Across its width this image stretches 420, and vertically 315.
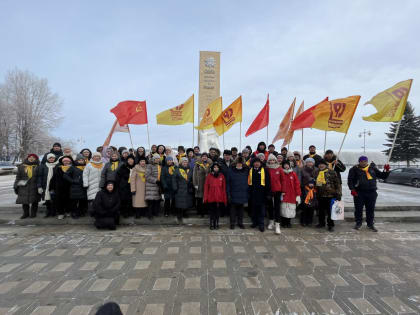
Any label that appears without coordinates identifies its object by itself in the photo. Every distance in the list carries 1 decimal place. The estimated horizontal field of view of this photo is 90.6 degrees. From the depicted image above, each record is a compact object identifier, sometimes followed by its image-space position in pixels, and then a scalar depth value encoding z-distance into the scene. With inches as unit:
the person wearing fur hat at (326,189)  203.2
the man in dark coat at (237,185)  204.7
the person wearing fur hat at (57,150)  246.4
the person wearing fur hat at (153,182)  215.5
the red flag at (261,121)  292.5
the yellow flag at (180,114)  300.8
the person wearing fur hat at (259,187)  201.2
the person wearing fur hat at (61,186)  214.4
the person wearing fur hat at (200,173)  219.8
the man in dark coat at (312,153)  247.3
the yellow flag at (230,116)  299.0
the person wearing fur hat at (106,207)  201.5
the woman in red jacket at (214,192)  202.7
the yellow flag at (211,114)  306.5
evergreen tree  1005.8
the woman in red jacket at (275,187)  200.9
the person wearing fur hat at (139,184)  217.2
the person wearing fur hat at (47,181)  217.6
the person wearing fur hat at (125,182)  214.5
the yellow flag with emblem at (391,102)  214.4
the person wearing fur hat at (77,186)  214.5
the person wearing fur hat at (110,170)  211.9
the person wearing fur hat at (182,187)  215.8
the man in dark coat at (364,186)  205.5
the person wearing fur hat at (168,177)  215.8
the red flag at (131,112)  273.5
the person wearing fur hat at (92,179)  214.7
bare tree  1044.5
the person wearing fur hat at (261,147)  251.9
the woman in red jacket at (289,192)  202.1
